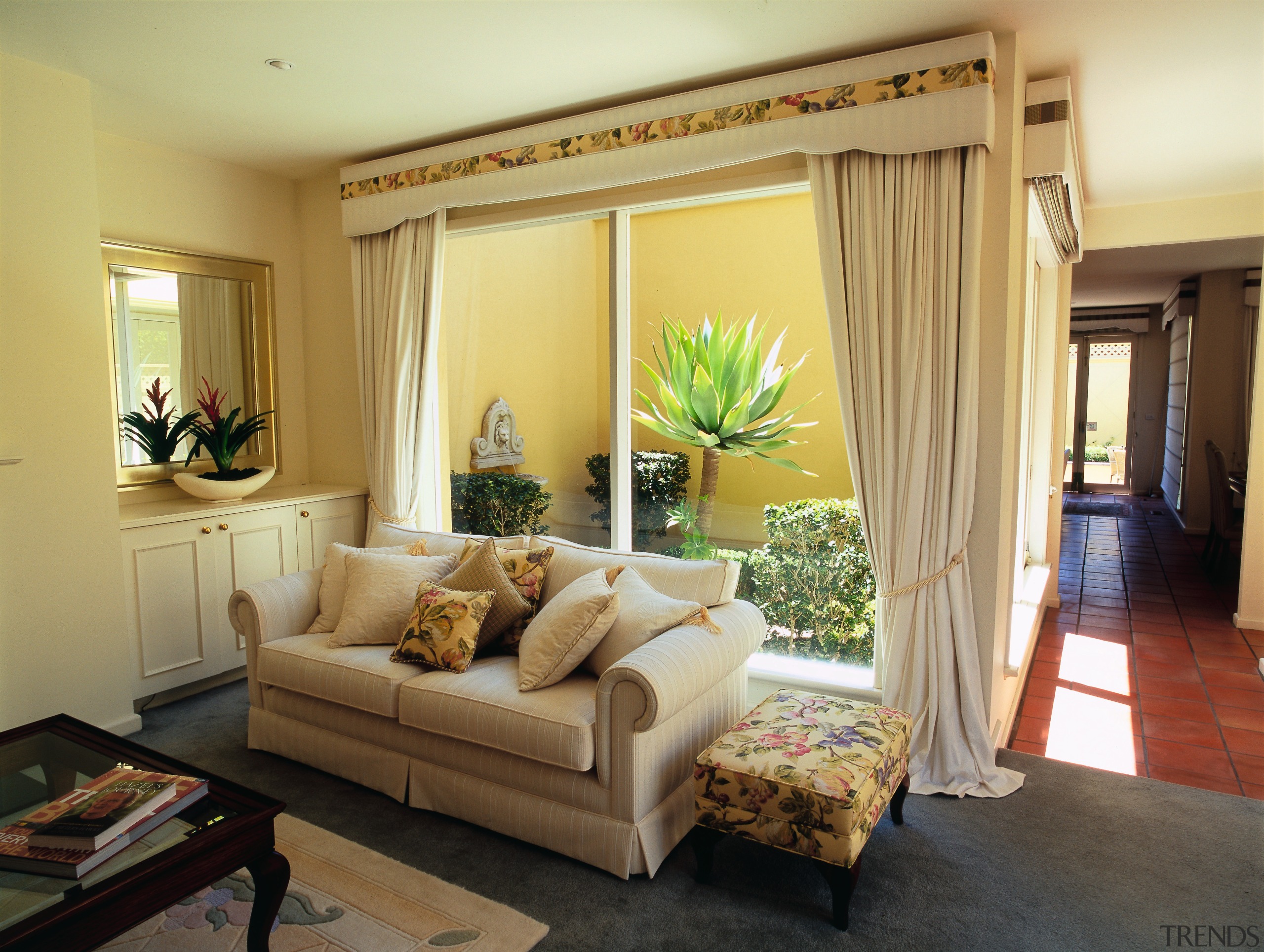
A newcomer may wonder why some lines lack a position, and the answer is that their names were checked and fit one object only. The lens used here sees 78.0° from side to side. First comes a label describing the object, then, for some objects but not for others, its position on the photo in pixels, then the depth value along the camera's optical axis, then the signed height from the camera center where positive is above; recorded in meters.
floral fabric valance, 2.58 +1.08
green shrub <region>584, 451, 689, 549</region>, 3.52 -0.36
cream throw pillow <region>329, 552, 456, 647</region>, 2.98 -0.71
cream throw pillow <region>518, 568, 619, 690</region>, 2.51 -0.74
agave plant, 3.29 +0.06
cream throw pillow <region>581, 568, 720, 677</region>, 2.55 -0.70
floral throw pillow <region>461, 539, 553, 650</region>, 2.91 -0.62
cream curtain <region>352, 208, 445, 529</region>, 3.95 +0.24
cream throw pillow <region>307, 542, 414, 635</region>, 3.18 -0.74
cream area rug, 2.01 -1.36
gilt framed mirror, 3.72 +0.36
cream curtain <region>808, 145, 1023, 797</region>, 2.69 +0.02
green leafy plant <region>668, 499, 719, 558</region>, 3.46 -0.55
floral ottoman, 2.04 -1.02
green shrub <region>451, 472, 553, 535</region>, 3.93 -0.49
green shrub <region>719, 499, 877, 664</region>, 3.16 -0.72
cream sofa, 2.25 -1.00
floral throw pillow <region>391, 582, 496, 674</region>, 2.69 -0.77
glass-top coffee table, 1.54 -0.99
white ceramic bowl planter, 3.65 -0.37
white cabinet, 3.45 -0.74
